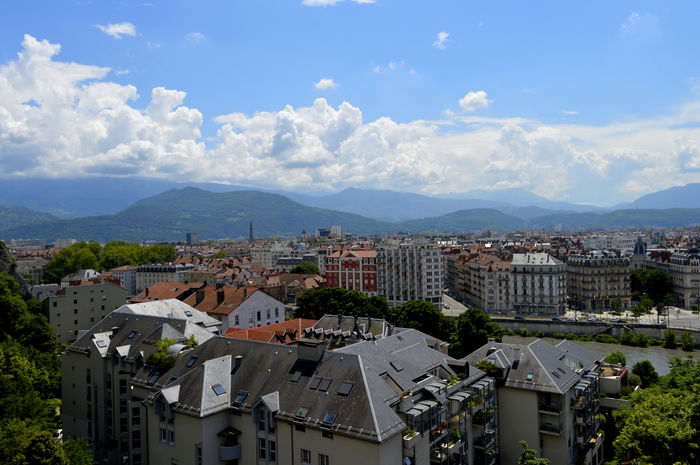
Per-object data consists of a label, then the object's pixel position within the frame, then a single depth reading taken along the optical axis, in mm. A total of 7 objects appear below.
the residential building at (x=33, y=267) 178500
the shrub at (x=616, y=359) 56688
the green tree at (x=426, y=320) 74312
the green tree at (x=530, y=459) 28906
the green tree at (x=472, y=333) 71125
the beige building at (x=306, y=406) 25438
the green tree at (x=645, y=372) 51250
